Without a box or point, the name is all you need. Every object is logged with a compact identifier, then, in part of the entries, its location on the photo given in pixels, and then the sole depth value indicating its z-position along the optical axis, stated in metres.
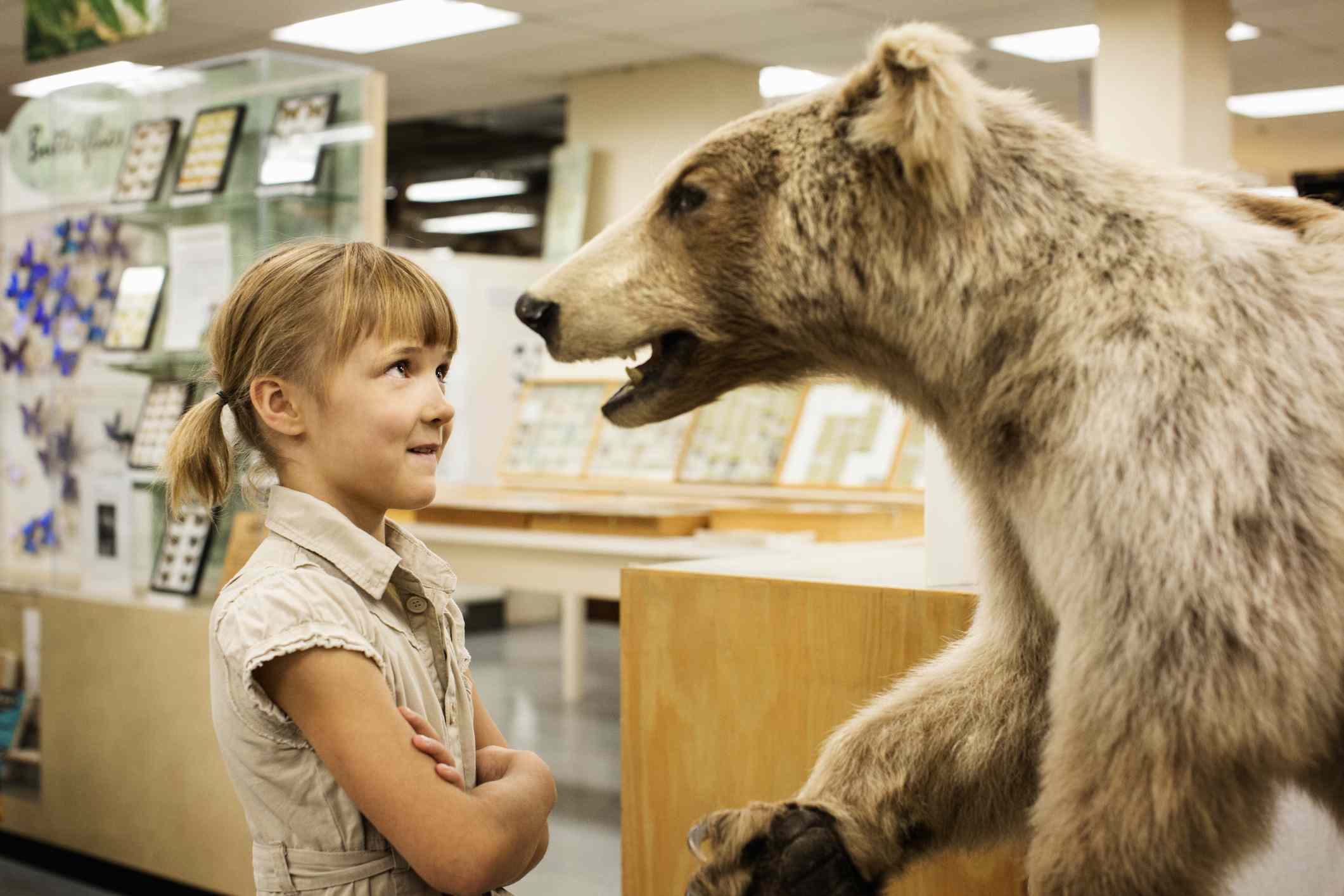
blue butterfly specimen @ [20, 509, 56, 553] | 4.71
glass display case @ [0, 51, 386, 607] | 4.11
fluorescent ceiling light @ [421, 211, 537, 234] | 14.75
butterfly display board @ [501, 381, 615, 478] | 6.50
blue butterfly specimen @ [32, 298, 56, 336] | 4.68
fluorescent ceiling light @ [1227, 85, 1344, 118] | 9.09
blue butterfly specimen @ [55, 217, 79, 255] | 4.56
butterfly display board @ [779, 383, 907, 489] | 5.49
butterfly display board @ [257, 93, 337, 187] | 4.07
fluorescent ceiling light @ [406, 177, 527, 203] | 12.89
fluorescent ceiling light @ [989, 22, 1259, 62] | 7.43
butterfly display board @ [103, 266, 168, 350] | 4.29
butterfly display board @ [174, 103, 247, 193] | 4.13
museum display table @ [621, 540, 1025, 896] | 1.82
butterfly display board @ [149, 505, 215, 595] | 4.03
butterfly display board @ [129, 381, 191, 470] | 4.14
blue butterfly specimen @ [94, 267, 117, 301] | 4.42
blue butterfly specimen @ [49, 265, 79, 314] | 4.57
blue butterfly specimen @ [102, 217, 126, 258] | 4.39
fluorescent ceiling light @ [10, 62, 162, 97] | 4.45
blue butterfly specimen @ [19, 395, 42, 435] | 4.73
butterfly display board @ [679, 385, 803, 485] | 5.81
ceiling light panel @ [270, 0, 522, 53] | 7.10
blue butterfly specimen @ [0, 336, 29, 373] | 4.80
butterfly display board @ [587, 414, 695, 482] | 6.16
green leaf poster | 4.25
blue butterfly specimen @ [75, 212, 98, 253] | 4.48
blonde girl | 1.35
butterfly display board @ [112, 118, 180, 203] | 4.28
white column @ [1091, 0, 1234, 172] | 6.46
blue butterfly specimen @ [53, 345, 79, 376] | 4.57
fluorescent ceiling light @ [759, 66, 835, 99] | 8.51
